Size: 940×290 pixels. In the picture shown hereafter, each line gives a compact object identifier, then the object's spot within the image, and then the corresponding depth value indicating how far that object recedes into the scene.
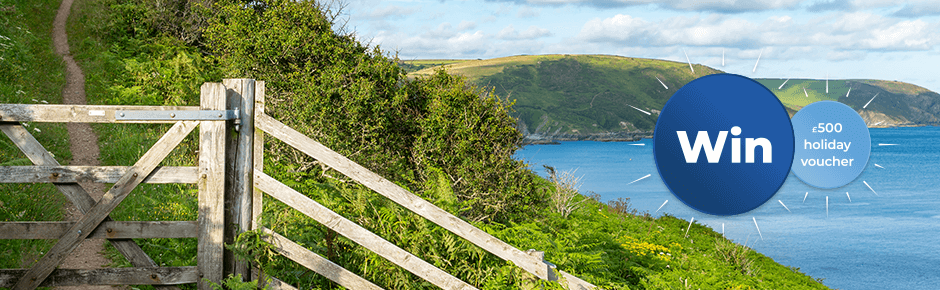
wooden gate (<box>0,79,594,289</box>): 4.45
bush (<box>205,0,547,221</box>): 11.27
